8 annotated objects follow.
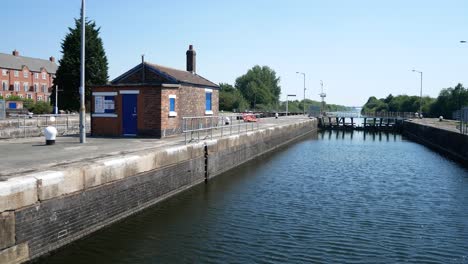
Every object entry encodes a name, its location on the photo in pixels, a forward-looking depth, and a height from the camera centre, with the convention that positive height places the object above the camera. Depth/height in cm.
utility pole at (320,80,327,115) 8946 +334
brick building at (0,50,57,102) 8131 +666
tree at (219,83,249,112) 8650 +177
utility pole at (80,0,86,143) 1742 +72
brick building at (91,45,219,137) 2088 +38
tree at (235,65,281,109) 11856 +741
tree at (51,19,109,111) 5294 +524
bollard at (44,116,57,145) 1709 -99
